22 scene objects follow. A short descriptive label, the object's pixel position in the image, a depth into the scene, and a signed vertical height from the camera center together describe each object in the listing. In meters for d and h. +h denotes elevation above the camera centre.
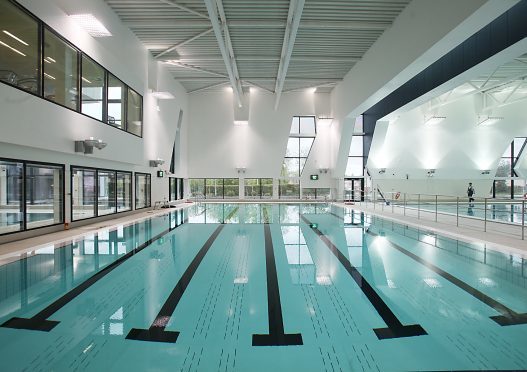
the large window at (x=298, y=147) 20.23 +2.50
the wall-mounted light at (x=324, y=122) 19.35 +4.05
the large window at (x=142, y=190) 11.97 -0.22
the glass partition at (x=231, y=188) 20.25 -0.22
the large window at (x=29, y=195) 6.00 -0.22
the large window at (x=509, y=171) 20.70 +0.95
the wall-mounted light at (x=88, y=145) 7.76 +1.03
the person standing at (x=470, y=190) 18.75 -0.31
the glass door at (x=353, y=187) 19.43 -0.14
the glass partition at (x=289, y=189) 20.33 -0.28
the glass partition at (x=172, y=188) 16.25 -0.19
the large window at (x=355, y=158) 19.83 +1.74
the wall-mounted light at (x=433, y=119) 17.46 +3.75
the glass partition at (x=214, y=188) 20.34 -0.22
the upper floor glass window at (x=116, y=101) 9.65 +2.72
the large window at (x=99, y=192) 8.23 -0.23
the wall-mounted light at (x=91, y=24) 7.20 +3.96
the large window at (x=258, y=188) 20.30 -0.21
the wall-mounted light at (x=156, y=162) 12.95 +0.96
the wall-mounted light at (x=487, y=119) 17.98 +3.86
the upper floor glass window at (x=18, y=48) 5.77 +2.74
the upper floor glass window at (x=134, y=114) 10.99 +2.62
